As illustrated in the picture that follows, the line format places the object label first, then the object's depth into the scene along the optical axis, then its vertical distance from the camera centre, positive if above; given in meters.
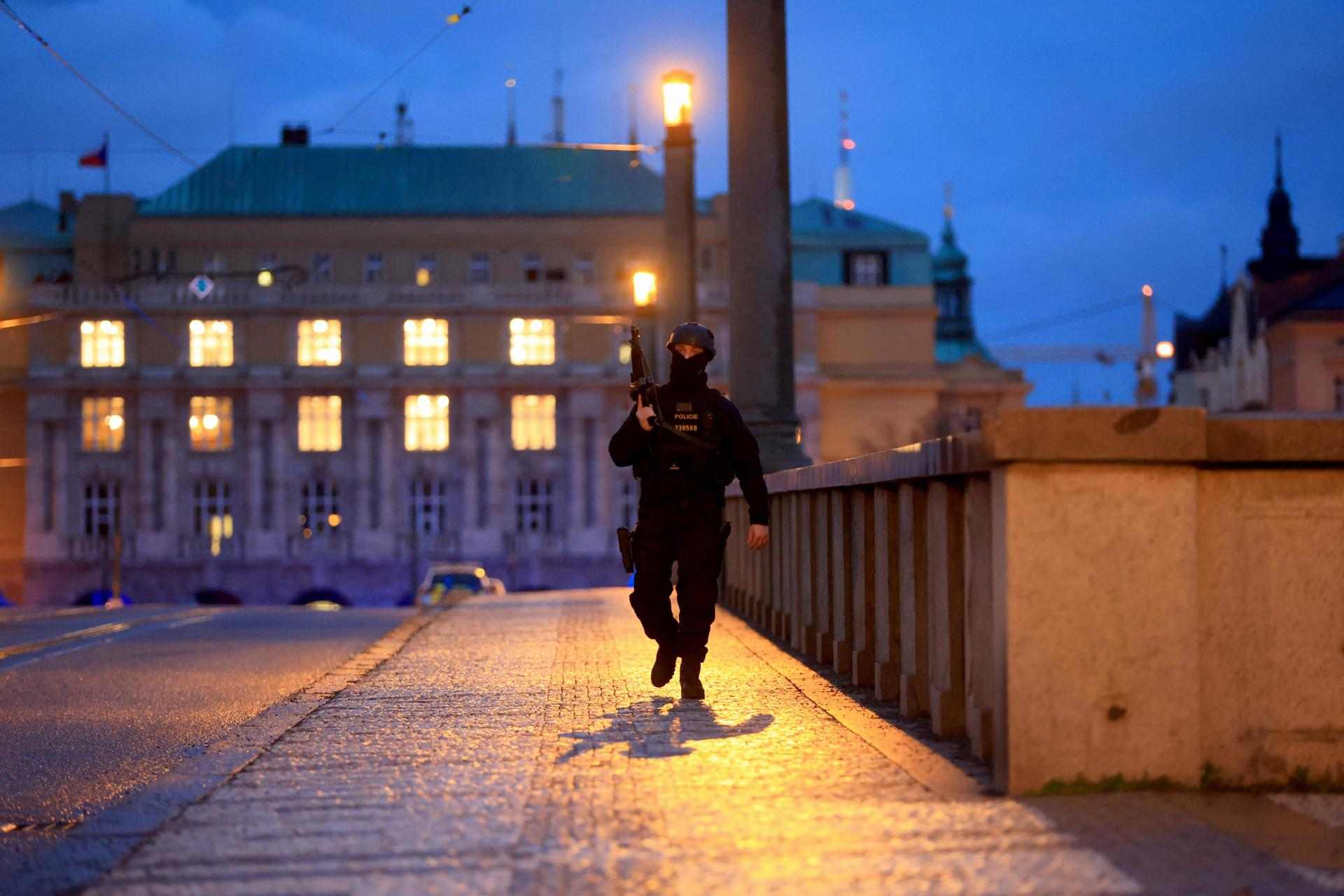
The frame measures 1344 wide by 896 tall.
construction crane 155.25 +9.91
